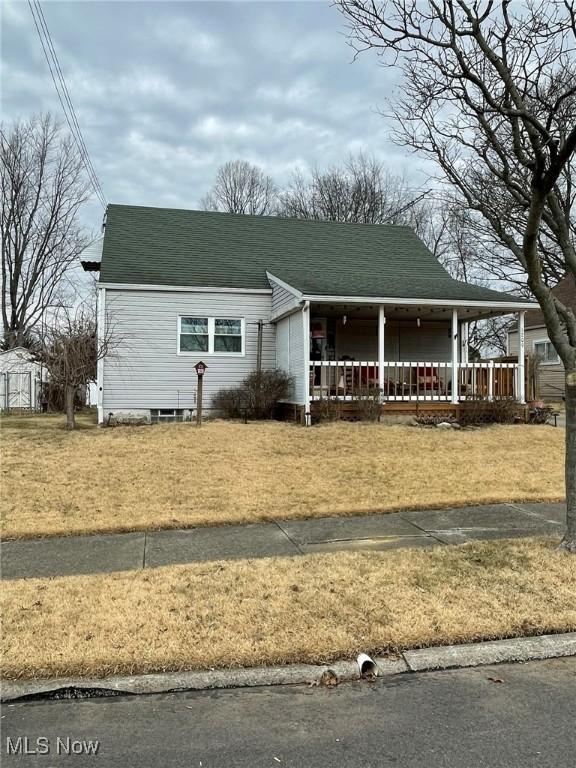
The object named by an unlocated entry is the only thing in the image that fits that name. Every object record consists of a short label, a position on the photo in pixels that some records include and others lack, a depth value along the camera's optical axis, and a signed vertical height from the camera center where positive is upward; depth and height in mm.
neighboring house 26562 +1626
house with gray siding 14188 +1792
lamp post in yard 12477 -127
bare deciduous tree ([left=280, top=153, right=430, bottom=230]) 37656 +11713
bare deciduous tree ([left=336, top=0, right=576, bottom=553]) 5434 +2937
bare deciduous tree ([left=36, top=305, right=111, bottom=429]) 12992 +719
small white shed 23425 -189
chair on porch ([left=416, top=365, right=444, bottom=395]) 14500 -7
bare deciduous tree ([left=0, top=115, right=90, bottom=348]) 31656 +8015
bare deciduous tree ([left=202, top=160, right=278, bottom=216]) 41094 +13466
